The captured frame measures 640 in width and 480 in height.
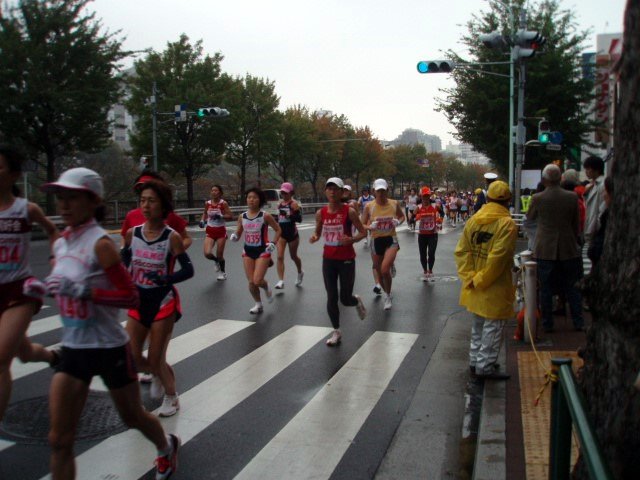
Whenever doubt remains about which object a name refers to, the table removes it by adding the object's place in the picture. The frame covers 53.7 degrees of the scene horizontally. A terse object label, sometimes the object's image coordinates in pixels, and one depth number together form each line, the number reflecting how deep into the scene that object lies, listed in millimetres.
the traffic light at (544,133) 18625
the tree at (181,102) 36781
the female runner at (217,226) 12172
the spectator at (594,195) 7379
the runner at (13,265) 3967
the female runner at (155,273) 4645
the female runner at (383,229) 9438
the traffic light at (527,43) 16297
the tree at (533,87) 26672
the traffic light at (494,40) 16359
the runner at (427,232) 11984
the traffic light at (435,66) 16766
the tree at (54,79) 24250
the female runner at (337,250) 7172
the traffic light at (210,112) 27234
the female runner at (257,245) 8891
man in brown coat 7215
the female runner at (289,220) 11836
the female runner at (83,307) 3160
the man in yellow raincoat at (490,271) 5500
